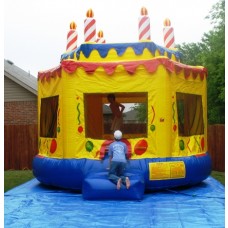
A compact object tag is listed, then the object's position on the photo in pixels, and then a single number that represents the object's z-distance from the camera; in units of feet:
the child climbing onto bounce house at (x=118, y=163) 17.31
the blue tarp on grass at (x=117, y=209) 13.69
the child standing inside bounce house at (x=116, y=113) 22.49
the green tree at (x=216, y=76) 42.34
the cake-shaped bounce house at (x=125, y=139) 18.43
